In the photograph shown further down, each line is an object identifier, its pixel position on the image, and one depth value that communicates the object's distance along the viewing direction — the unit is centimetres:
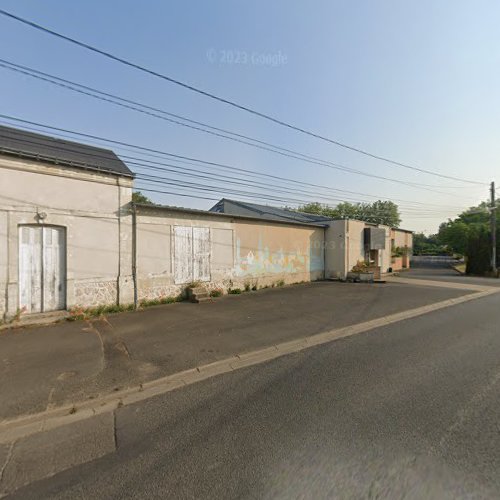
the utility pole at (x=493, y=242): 2406
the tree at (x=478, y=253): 2542
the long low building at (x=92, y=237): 766
